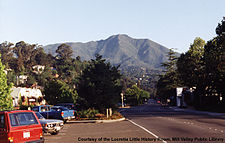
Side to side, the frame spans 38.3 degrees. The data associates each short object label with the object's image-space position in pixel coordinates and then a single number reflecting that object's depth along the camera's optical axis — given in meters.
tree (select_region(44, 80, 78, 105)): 62.84
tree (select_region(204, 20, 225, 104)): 47.39
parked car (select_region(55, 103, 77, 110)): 40.38
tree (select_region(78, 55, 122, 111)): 37.84
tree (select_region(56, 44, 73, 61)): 179.50
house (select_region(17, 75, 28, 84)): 117.26
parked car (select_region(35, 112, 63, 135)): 19.28
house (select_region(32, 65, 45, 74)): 141.62
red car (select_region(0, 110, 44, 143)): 12.47
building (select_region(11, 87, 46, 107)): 68.62
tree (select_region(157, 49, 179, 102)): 103.81
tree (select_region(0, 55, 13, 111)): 35.19
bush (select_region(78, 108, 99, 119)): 34.75
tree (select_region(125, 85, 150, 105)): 126.79
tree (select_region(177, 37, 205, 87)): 61.00
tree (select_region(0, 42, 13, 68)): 141.38
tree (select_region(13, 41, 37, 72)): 141.90
